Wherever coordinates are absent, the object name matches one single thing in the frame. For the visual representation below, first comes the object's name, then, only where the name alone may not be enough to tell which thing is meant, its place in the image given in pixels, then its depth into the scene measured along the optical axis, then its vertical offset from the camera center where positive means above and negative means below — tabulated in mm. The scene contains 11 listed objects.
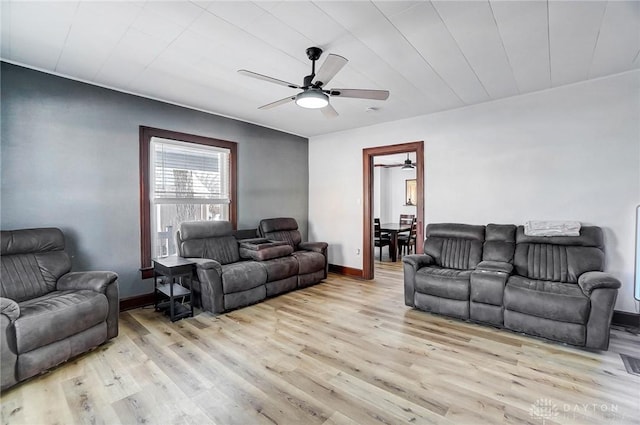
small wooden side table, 3338 -993
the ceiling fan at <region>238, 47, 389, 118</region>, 2428 +1066
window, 3936 +345
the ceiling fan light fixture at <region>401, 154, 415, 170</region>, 7874 +1144
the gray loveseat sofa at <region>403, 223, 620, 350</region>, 2678 -813
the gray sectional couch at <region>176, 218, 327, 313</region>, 3551 -812
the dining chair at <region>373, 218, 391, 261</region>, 7064 -777
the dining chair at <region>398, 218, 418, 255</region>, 7371 -834
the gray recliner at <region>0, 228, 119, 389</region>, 2129 -813
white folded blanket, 3322 -263
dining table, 6891 -684
